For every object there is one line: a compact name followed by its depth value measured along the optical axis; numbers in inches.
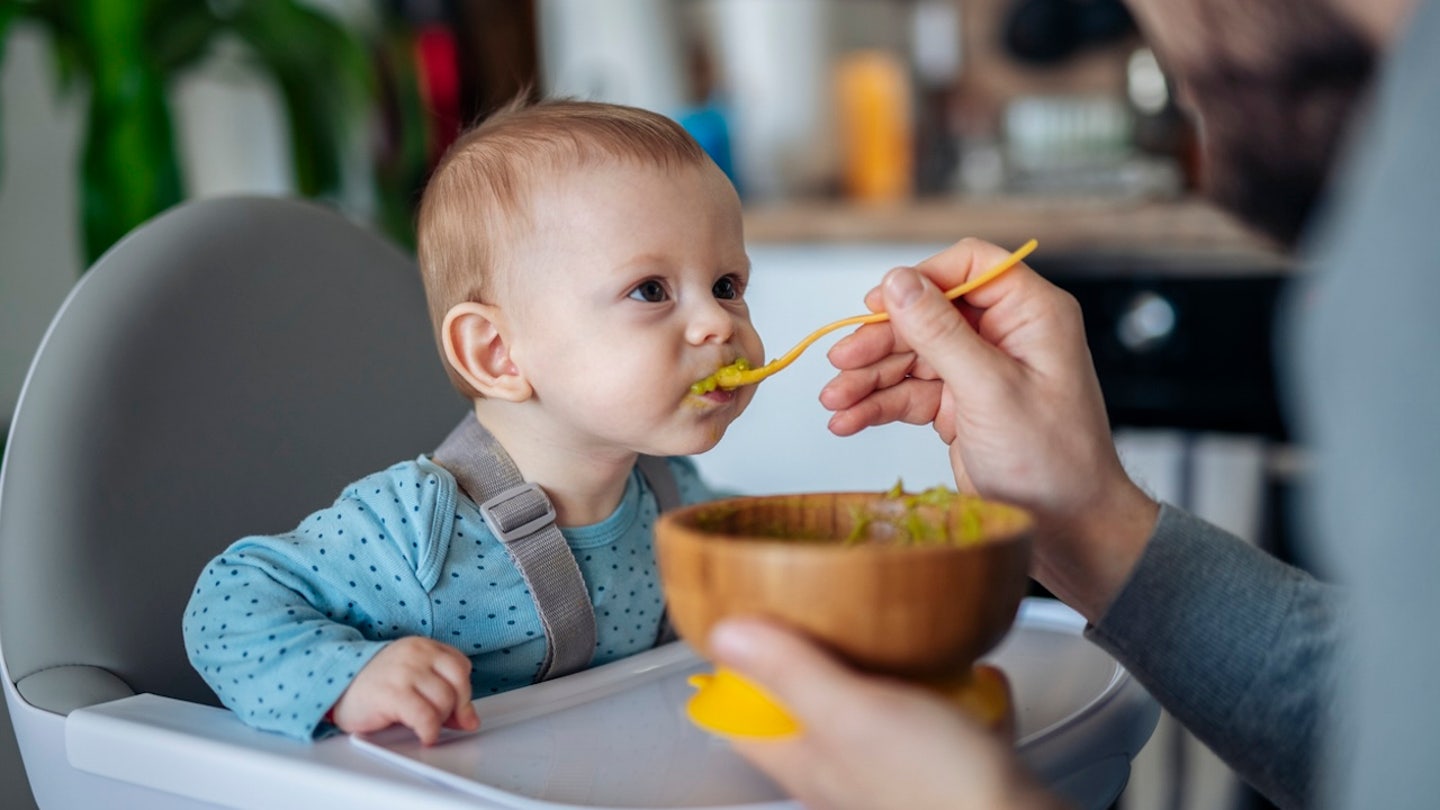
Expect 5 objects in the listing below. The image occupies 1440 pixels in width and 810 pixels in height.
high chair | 24.9
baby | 27.9
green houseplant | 60.4
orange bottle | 87.5
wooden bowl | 18.0
